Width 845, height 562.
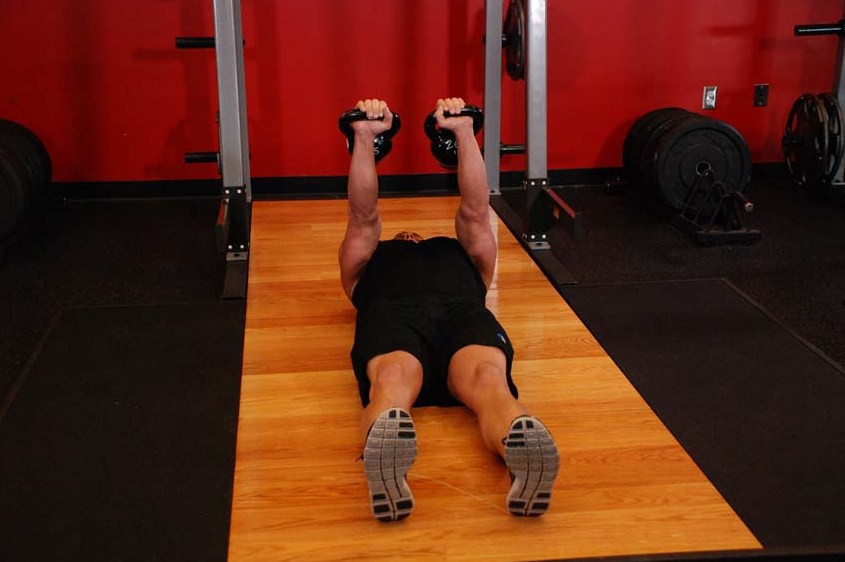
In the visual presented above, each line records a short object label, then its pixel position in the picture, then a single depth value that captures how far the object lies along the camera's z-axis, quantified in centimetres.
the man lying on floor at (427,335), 170
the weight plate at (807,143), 396
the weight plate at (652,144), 392
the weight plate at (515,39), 362
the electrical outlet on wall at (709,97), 458
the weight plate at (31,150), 375
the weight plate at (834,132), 392
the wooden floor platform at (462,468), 173
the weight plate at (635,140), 418
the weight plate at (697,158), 386
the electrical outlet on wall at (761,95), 459
